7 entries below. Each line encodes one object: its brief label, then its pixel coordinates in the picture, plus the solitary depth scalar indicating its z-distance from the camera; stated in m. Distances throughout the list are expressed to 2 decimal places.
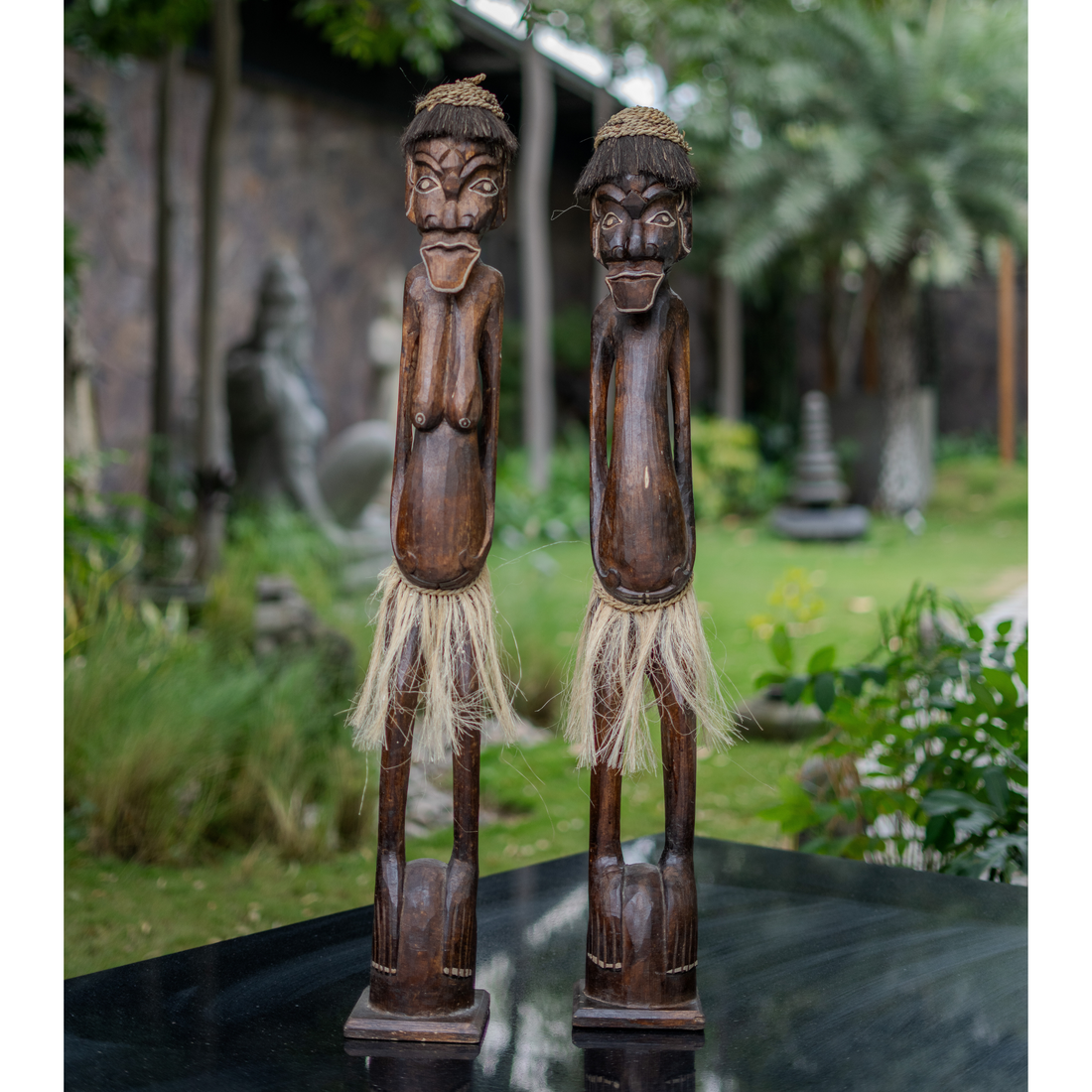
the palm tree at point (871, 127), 8.46
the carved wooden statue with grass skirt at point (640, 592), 1.32
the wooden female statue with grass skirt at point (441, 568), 1.32
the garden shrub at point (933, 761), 2.05
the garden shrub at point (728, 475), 9.21
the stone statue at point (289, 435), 6.05
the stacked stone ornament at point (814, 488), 8.43
